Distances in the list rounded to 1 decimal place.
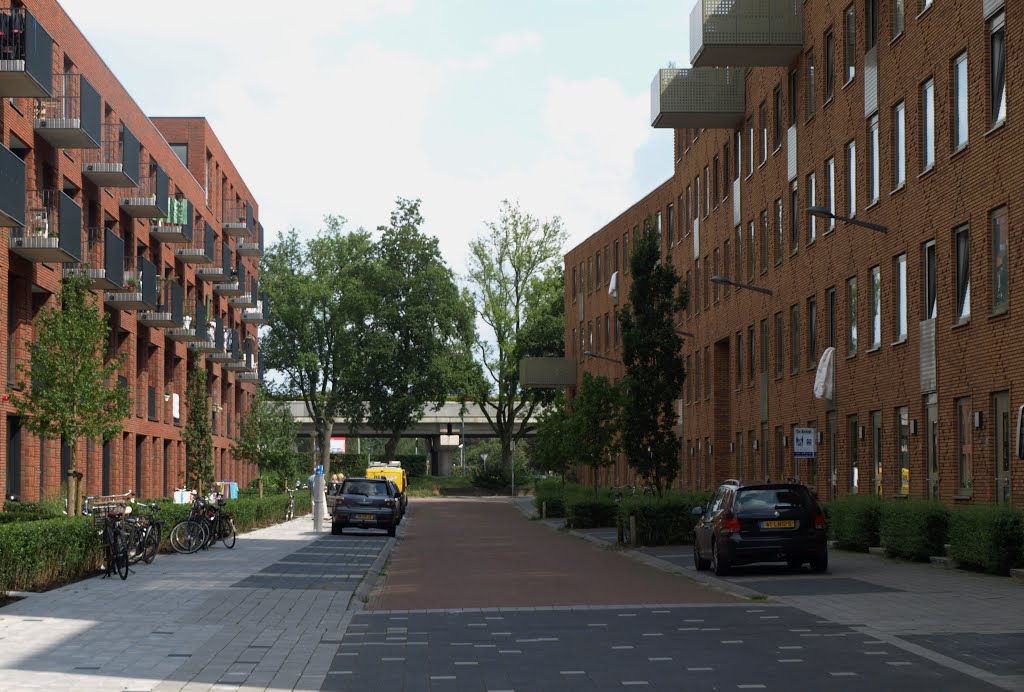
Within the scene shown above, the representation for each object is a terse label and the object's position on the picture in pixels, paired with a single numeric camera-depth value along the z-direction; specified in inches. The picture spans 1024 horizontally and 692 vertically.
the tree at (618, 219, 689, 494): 1583.4
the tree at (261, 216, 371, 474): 3693.4
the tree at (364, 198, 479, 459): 3654.0
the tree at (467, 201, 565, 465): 3786.9
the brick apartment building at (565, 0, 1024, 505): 1059.3
